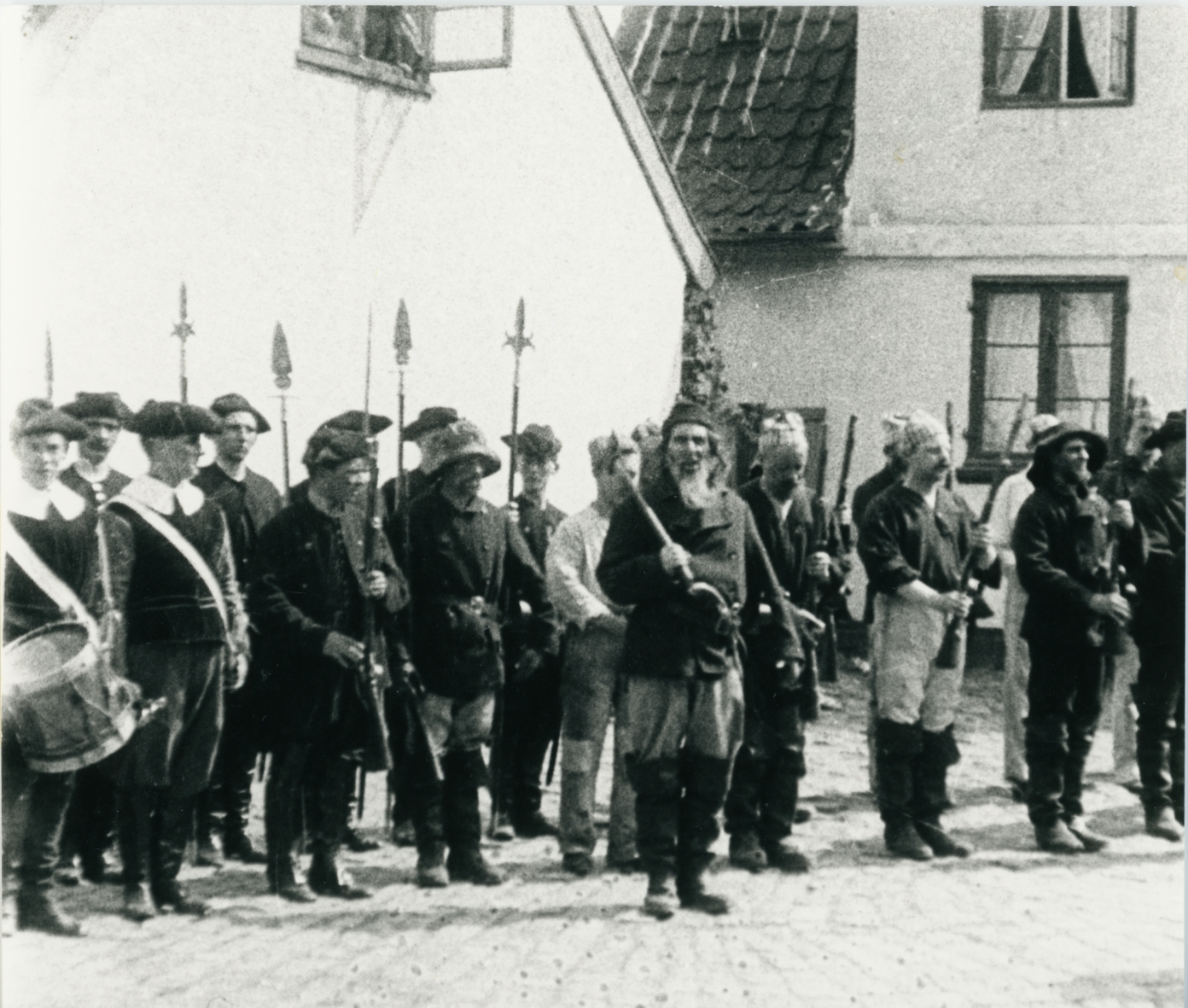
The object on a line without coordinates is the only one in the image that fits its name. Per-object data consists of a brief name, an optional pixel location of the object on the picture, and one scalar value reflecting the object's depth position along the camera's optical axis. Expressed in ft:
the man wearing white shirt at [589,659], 24.86
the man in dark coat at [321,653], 22.57
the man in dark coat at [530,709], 27.12
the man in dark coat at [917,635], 25.58
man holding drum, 19.03
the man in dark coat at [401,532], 23.63
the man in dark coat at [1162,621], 25.34
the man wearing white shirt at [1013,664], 28.04
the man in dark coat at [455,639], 23.70
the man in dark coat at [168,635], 21.20
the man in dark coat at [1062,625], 25.86
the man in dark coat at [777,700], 24.93
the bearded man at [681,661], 22.20
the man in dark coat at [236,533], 23.66
